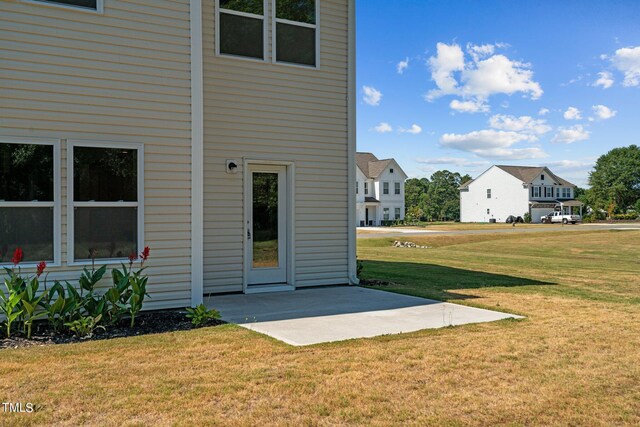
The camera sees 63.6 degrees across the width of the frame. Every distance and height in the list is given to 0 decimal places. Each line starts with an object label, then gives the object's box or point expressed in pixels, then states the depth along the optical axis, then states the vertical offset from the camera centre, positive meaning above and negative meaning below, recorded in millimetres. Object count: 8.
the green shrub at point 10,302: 5625 -939
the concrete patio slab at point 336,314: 6098 -1350
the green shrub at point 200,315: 6391 -1242
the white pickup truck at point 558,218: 51228 -241
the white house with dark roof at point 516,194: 57656 +2558
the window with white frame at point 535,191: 58188 +2791
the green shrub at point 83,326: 5797 -1226
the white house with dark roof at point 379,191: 50969 +2538
